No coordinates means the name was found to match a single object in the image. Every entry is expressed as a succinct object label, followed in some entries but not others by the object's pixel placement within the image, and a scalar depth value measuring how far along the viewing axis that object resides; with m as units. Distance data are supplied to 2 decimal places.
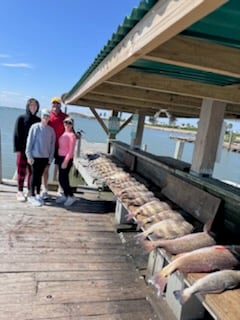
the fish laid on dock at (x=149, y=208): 3.24
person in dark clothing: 4.75
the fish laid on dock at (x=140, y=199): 3.62
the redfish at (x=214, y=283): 1.82
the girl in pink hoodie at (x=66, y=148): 4.70
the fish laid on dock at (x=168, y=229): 2.65
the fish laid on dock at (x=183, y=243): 2.36
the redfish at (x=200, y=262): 2.03
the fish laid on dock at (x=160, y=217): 2.98
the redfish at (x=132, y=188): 4.04
